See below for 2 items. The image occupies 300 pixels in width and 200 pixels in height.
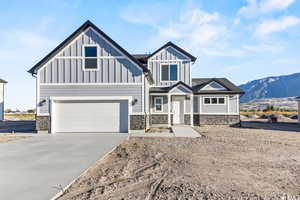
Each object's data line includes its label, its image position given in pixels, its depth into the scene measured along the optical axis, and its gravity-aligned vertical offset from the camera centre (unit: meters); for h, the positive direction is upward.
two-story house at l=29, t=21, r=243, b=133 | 12.86 +1.22
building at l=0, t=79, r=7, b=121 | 27.19 +1.08
